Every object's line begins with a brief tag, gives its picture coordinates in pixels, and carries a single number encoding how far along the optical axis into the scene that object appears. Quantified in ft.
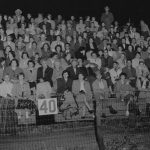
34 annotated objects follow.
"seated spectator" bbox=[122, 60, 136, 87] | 53.66
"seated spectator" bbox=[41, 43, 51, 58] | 53.62
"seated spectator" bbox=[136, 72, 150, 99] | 49.94
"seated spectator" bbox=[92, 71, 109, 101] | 46.57
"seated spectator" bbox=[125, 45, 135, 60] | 59.47
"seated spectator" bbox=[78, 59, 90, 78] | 50.39
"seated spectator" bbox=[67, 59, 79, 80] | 49.49
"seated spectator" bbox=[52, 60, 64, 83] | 49.58
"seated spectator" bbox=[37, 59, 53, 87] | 48.21
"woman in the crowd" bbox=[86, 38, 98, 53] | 58.36
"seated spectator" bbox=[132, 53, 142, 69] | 57.41
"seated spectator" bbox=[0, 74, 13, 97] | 42.73
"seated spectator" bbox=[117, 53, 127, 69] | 55.57
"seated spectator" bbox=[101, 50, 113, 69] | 55.11
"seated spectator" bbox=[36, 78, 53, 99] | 43.88
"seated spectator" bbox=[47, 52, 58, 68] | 51.67
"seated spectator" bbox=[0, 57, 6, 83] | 48.00
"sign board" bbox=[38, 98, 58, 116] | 30.91
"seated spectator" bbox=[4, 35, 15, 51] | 53.62
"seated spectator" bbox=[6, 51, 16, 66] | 50.31
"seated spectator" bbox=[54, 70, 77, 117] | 45.60
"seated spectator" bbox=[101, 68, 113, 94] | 49.24
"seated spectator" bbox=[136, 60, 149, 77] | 54.95
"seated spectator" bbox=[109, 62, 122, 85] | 51.98
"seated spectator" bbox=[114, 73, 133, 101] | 47.50
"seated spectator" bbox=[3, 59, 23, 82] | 47.62
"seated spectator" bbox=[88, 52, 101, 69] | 54.68
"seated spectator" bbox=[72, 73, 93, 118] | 37.28
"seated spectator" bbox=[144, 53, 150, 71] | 59.42
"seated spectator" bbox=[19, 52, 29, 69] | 50.30
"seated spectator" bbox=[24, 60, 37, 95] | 48.38
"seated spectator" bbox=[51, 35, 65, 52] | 56.59
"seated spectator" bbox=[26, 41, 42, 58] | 53.88
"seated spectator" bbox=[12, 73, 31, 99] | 42.11
